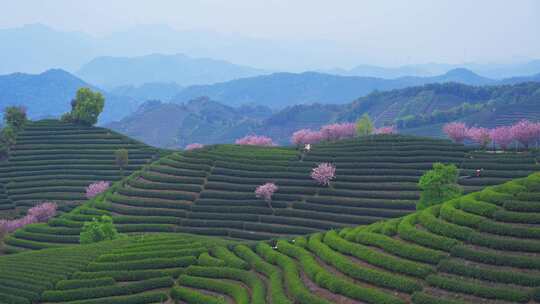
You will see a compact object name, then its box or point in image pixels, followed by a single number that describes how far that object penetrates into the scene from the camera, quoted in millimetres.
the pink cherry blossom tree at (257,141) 121388
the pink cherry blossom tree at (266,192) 71375
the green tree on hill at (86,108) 112469
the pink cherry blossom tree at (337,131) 122938
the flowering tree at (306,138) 115675
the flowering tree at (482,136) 91625
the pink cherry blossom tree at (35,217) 75062
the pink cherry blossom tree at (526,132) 89000
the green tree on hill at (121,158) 93250
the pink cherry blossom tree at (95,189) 84531
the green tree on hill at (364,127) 129125
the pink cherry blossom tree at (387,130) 116500
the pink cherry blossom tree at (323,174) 73625
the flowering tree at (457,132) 99125
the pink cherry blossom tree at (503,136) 91938
